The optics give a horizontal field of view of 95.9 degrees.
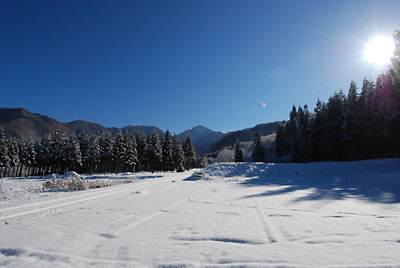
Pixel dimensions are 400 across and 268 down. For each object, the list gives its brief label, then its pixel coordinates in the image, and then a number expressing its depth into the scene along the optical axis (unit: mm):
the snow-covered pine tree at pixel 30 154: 47469
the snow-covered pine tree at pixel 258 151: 52312
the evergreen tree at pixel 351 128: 29573
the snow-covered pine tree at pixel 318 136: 35250
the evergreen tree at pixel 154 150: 46312
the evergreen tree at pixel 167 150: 46125
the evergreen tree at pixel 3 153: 41750
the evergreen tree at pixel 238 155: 58162
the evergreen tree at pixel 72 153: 42062
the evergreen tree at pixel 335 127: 32031
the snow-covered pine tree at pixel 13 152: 47375
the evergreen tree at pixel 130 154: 43688
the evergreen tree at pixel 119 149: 42719
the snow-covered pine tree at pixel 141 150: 49738
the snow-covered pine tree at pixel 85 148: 48269
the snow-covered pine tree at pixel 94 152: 43562
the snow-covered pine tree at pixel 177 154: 49875
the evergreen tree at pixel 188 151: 55781
